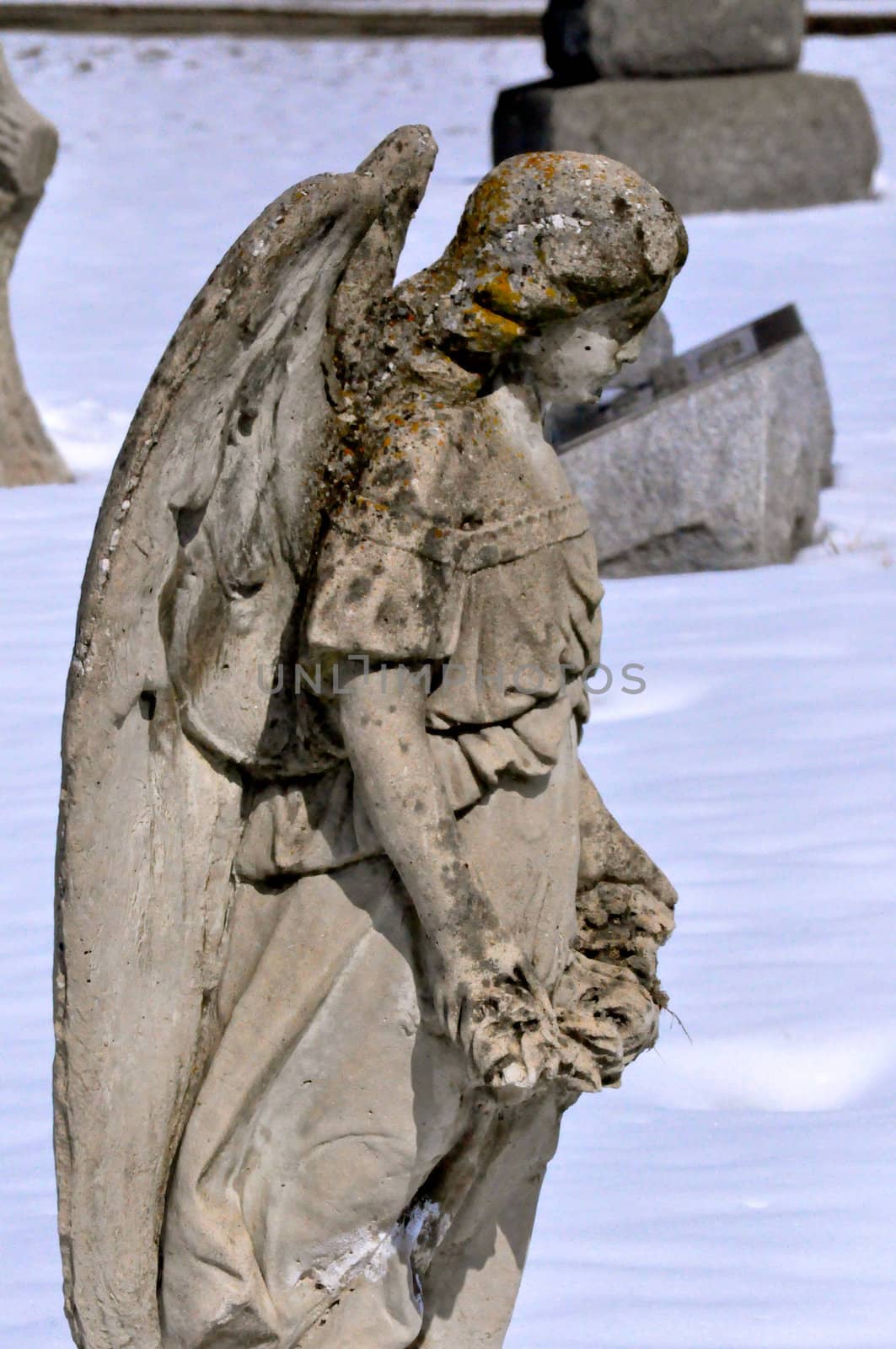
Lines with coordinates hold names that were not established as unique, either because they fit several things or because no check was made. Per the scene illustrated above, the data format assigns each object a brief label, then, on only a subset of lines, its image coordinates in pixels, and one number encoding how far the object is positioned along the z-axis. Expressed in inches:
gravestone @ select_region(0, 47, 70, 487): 616.4
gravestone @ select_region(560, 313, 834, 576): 564.7
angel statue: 186.1
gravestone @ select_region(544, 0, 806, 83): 887.1
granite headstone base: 881.5
